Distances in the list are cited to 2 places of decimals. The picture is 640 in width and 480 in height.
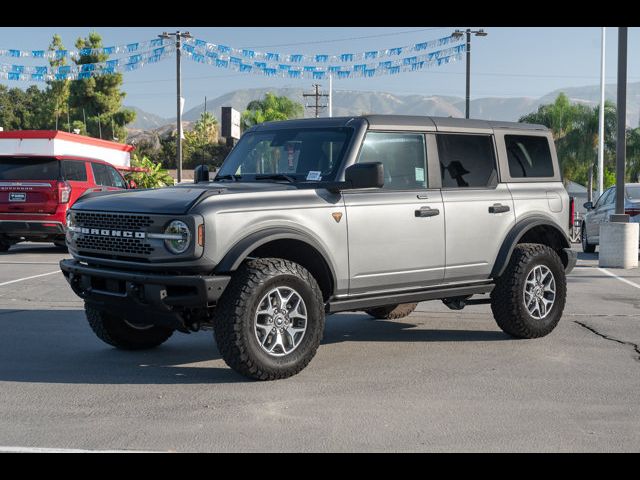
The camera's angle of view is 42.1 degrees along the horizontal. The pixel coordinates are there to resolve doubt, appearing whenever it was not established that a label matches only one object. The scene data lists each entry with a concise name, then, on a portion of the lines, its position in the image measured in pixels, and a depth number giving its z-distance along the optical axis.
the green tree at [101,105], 74.62
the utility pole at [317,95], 89.06
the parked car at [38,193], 15.89
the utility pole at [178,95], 36.28
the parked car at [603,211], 17.39
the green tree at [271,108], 81.06
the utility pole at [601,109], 39.12
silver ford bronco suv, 5.80
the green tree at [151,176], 41.16
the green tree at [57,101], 75.00
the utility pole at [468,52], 38.95
